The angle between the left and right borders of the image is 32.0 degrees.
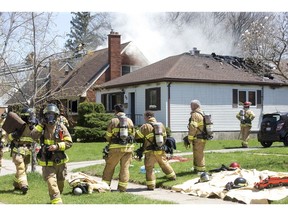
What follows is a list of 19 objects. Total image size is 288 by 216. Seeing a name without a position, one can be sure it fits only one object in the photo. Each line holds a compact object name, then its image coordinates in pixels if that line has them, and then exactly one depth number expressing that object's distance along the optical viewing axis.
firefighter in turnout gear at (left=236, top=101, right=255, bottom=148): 21.42
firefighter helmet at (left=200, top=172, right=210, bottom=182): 10.88
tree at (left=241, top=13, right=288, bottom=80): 15.24
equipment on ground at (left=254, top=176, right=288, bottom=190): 9.38
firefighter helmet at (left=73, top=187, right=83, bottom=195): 10.06
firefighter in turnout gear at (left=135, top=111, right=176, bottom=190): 11.05
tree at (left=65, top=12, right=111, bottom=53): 48.97
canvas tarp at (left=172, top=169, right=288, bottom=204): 8.87
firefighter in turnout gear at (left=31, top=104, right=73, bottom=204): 8.83
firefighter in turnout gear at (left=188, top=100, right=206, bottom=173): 12.52
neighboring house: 34.89
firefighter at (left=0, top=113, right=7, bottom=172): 13.69
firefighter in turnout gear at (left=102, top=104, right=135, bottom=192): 10.52
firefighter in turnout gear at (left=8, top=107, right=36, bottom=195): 10.67
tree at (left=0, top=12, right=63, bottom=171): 13.32
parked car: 21.20
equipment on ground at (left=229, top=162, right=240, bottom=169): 12.10
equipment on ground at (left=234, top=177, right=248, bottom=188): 9.72
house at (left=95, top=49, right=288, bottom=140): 27.41
